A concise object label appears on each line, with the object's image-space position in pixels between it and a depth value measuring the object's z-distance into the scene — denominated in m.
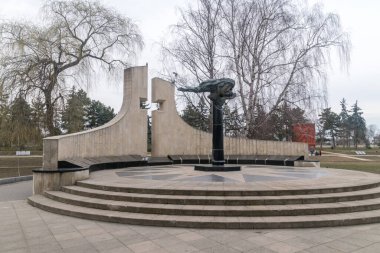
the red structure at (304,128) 17.80
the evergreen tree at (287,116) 17.03
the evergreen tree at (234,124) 19.05
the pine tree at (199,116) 20.13
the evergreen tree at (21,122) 14.20
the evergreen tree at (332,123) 67.06
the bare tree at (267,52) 17.05
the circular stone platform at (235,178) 7.07
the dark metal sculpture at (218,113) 10.41
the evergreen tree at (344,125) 75.12
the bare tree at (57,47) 14.38
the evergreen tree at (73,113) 15.98
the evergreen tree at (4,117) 14.27
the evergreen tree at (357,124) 77.31
